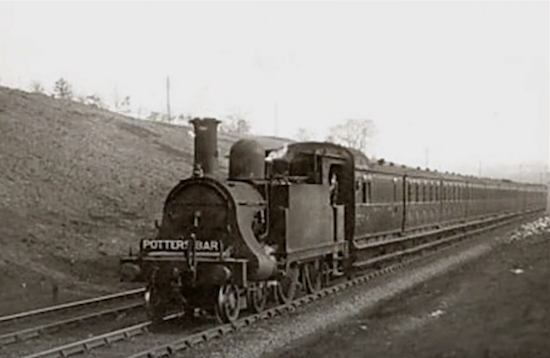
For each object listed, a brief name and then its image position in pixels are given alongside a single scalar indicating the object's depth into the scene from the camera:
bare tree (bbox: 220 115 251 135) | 86.00
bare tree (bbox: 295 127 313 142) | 105.62
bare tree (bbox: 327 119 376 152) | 107.25
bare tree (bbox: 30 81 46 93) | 72.25
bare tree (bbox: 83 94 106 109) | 71.61
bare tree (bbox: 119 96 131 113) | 75.75
